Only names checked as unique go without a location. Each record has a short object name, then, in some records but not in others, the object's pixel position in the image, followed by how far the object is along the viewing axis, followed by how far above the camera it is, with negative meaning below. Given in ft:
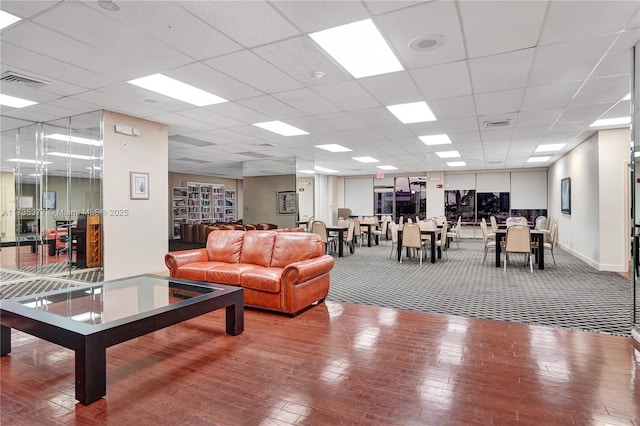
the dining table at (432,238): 25.55 -2.16
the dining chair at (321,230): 29.07 -1.67
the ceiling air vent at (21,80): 12.68 +4.96
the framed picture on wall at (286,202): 41.27 +0.97
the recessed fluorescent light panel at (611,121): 18.72 +4.82
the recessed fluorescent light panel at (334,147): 27.02 +5.03
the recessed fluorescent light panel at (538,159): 33.42 +4.91
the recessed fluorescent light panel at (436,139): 23.50 +4.96
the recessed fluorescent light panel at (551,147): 26.30 +4.85
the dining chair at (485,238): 25.54 -2.20
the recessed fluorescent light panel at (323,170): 42.51 +5.13
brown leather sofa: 12.59 -2.32
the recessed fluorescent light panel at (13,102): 15.52 +5.03
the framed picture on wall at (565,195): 29.12 +1.19
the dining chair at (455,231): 34.76 -2.25
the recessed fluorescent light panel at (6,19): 8.84 +5.00
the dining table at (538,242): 22.67 -2.25
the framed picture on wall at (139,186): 18.62 +1.37
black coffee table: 6.96 -2.55
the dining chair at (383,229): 36.68 -2.16
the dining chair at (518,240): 22.00 -1.96
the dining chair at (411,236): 25.41 -1.97
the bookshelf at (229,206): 53.31 +0.67
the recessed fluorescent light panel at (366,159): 33.81 +5.03
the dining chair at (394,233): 27.02 -1.81
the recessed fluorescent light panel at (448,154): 30.21 +4.99
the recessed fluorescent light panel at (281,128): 20.11 +4.99
